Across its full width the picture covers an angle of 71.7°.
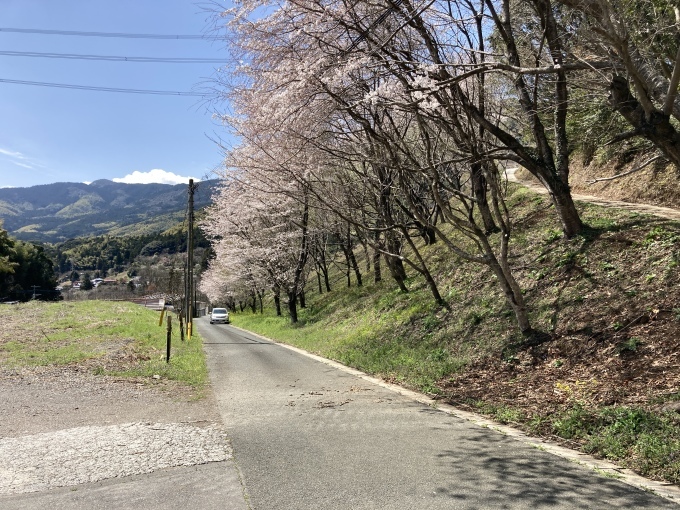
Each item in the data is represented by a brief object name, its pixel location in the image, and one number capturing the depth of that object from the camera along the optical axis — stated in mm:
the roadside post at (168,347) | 12869
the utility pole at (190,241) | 25422
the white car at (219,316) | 49812
